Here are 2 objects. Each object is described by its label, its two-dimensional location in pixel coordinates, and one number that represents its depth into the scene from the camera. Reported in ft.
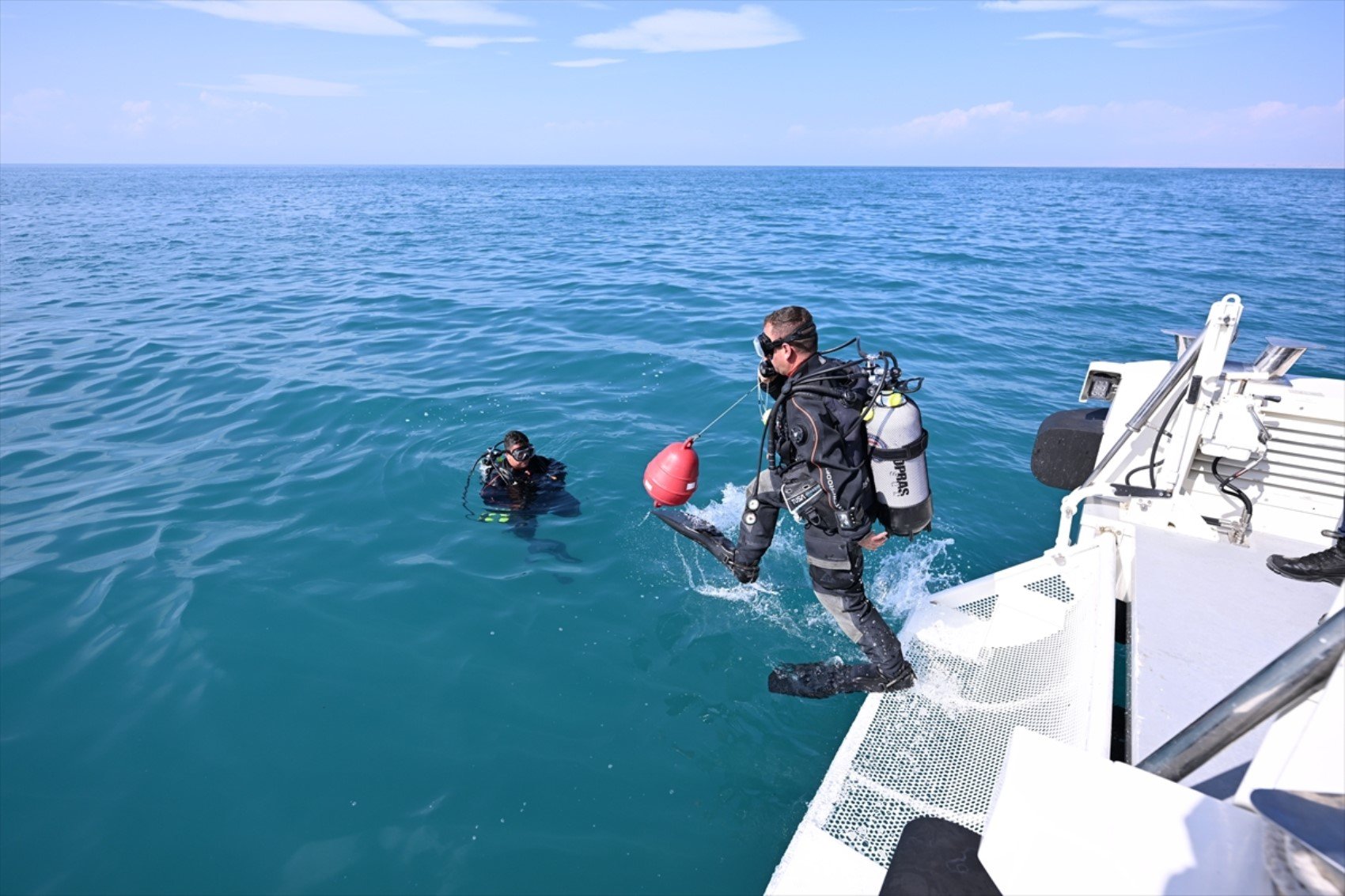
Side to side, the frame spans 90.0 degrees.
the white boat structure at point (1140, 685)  4.23
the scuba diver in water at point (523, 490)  20.76
